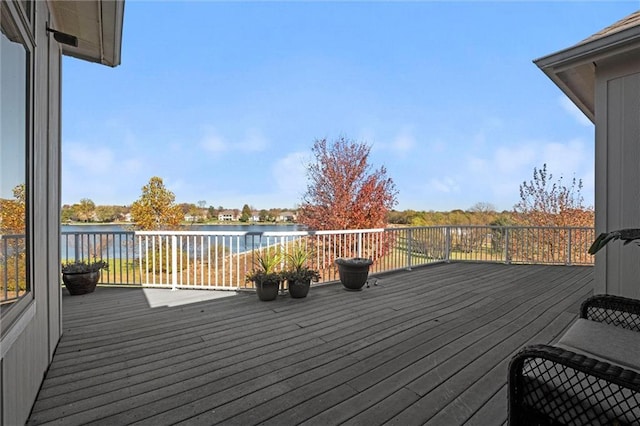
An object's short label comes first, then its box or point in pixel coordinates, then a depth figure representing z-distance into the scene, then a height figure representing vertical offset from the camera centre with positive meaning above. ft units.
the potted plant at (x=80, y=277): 14.38 -3.26
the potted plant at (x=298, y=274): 13.85 -3.02
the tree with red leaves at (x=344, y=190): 33.35 +2.49
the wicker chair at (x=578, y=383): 3.61 -2.42
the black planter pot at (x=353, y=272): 15.11 -3.19
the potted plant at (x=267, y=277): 13.53 -3.06
